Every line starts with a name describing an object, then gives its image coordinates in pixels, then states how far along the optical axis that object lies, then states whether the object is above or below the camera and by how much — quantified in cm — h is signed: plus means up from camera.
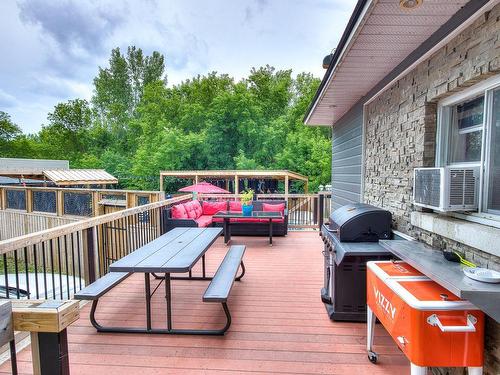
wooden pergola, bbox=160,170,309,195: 1194 -9
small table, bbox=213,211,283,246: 607 -99
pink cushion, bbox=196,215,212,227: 633 -113
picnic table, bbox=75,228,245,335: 248 -84
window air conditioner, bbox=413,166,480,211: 194 -12
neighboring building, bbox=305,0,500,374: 178 +59
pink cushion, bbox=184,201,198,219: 650 -89
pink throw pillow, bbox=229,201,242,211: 736 -90
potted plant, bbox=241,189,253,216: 633 -75
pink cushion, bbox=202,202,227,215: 747 -96
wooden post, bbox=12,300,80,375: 107 -59
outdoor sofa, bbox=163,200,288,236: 599 -104
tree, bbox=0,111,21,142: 2642 +401
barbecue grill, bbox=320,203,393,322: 274 -79
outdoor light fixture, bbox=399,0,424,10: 181 +107
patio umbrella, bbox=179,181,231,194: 837 -53
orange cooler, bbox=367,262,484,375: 156 -89
